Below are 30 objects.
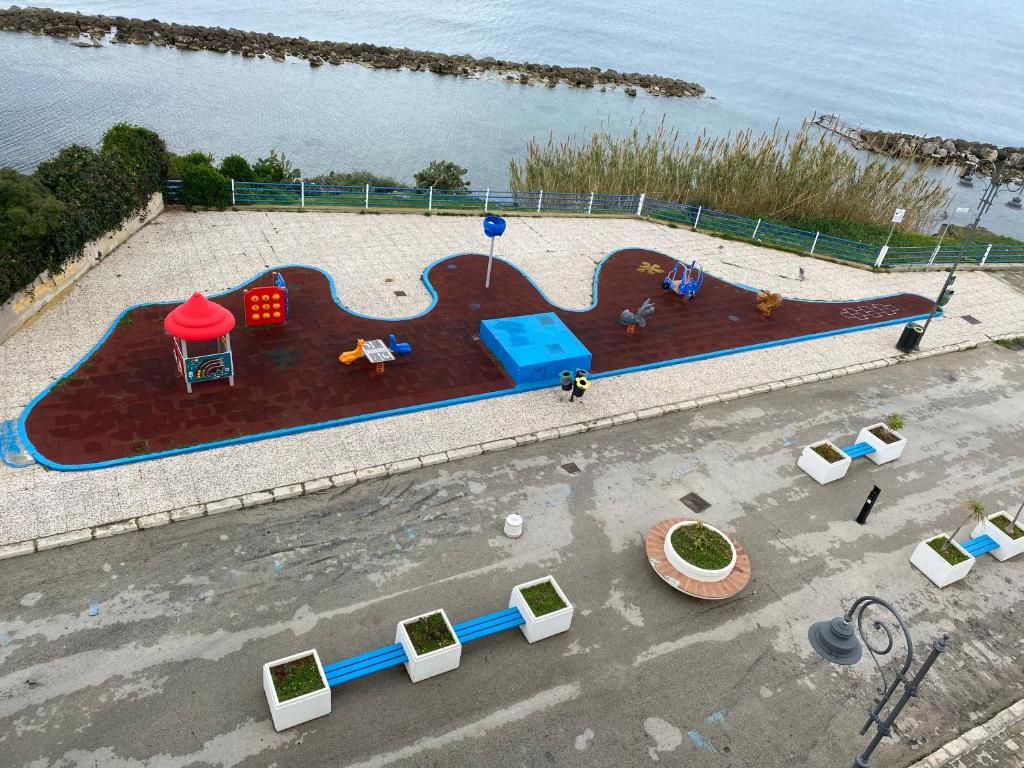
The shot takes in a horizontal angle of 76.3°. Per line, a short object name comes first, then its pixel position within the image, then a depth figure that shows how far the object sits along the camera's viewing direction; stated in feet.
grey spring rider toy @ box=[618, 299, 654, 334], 57.26
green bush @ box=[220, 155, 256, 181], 72.08
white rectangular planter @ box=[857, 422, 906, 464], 46.34
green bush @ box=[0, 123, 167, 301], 45.78
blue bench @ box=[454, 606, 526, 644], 30.07
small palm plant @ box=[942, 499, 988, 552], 37.79
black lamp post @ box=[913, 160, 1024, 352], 52.35
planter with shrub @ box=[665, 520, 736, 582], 34.63
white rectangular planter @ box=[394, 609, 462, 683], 28.40
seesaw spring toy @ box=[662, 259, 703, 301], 64.49
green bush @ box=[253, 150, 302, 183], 80.38
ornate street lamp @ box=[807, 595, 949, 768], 21.62
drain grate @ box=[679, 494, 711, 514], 40.83
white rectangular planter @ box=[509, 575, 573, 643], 30.76
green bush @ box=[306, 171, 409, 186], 99.14
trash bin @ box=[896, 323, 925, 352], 60.54
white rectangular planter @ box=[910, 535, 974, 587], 37.22
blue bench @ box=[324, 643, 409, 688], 27.58
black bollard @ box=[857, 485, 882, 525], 39.93
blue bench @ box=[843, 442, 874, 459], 45.65
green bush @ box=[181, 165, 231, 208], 67.36
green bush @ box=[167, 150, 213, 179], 69.72
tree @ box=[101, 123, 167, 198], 62.54
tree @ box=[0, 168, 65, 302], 44.88
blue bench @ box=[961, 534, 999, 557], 39.14
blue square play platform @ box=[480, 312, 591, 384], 48.62
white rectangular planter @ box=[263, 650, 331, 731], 26.00
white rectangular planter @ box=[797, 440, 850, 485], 43.42
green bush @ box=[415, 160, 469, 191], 102.86
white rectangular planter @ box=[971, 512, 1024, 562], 39.50
